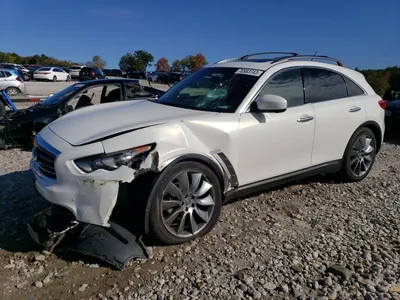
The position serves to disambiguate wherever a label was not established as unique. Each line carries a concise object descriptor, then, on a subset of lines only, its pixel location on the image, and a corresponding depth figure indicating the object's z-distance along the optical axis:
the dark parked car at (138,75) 50.21
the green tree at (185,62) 95.56
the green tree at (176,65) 97.40
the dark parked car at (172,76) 31.63
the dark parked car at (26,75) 37.12
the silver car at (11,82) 18.58
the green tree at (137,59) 89.00
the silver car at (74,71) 43.03
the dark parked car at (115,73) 52.84
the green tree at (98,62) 104.22
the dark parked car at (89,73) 37.83
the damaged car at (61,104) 6.93
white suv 3.04
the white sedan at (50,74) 35.72
